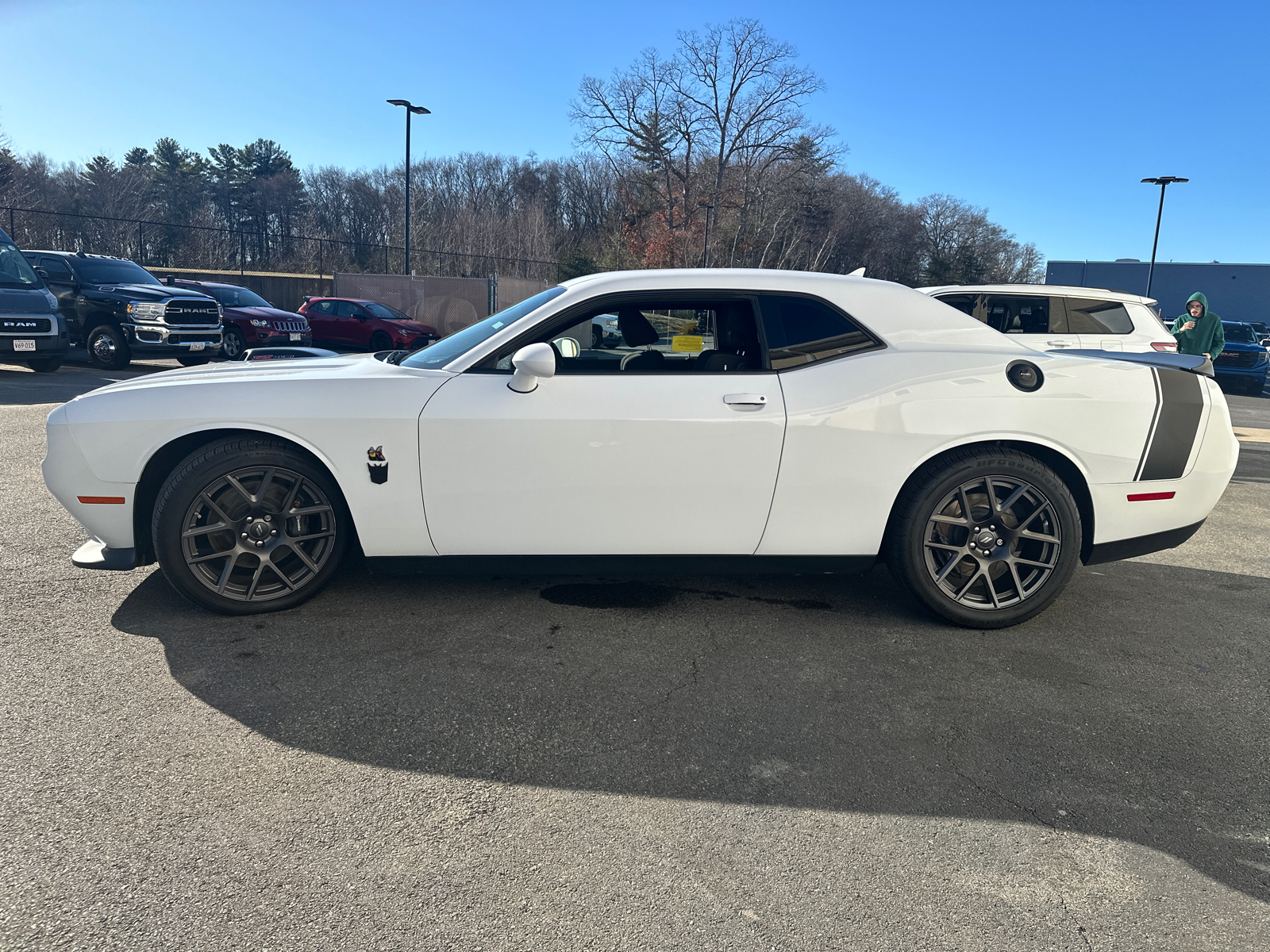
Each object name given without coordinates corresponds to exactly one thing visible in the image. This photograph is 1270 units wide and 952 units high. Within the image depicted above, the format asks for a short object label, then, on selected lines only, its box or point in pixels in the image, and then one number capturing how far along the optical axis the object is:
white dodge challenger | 3.47
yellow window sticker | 3.88
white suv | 9.21
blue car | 20.53
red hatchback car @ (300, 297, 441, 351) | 21.62
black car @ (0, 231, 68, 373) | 12.54
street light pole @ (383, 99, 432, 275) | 27.22
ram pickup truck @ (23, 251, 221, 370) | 14.44
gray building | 55.25
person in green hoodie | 10.71
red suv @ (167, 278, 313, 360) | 17.30
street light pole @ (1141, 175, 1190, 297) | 31.22
